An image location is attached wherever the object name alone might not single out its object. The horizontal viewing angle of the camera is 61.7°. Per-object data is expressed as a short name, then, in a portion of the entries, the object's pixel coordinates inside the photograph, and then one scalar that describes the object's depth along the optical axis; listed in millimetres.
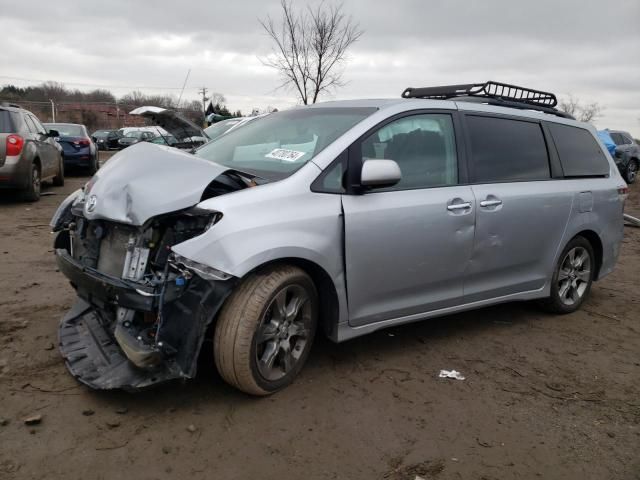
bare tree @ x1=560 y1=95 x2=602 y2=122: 39794
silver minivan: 2725
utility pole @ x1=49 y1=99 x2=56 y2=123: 30128
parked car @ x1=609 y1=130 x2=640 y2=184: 18047
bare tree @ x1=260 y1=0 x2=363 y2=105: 15539
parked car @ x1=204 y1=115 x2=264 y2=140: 10852
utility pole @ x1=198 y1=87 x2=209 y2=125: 26014
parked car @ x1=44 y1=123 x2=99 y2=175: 13887
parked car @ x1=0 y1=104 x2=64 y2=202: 8547
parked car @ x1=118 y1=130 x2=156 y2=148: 23798
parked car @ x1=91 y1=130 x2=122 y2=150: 27375
